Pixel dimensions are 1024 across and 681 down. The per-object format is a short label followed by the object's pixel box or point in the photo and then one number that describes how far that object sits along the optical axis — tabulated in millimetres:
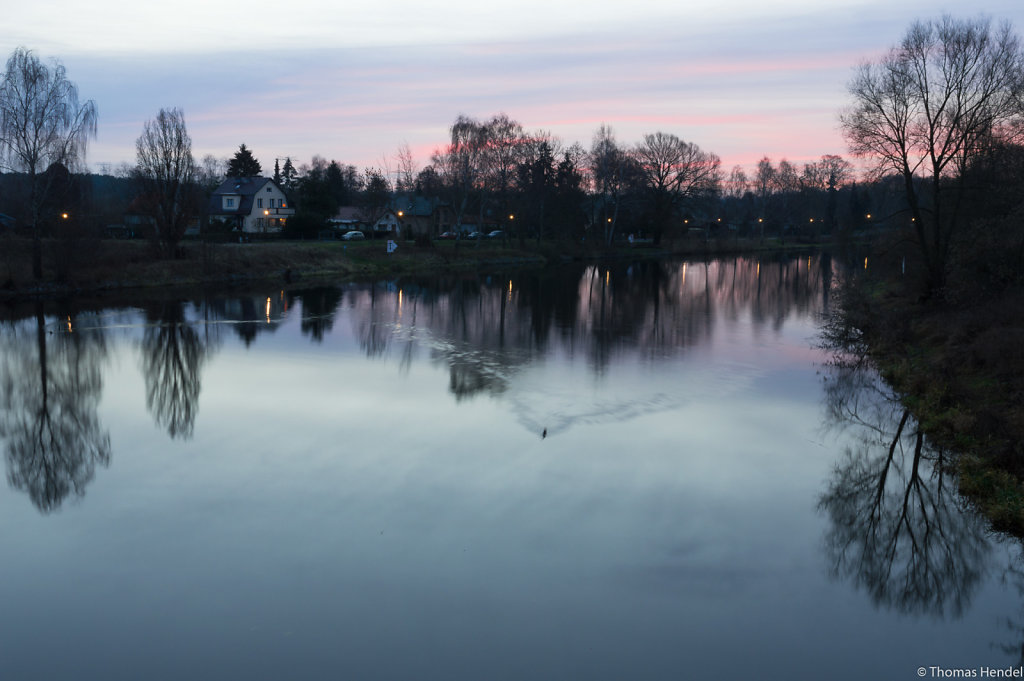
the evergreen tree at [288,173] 119450
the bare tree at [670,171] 84688
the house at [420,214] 93894
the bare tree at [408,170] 71238
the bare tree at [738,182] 131375
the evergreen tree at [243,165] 95688
